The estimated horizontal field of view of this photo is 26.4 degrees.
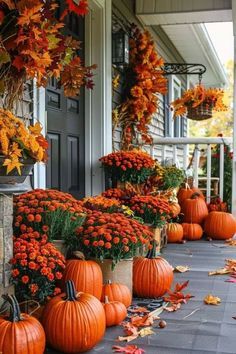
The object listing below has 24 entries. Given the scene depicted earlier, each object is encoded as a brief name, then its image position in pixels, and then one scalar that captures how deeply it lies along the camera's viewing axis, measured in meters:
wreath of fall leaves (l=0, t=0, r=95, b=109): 2.24
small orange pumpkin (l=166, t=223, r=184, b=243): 4.99
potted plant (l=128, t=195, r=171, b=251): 3.84
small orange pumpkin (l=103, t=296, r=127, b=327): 2.48
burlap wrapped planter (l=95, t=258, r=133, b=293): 2.82
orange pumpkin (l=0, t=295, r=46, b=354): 1.95
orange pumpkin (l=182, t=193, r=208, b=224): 5.32
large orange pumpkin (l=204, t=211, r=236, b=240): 5.15
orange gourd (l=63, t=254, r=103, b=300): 2.52
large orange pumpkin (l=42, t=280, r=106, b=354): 2.19
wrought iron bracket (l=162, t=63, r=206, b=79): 6.71
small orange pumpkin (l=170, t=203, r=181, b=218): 4.82
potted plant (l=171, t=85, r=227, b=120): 6.10
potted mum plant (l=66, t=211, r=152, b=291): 2.70
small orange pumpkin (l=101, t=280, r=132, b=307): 2.67
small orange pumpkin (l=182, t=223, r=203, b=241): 5.19
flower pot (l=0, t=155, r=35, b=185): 2.06
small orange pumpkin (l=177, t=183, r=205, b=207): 5.59
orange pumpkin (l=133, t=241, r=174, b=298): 3.00
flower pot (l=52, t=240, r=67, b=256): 2.65
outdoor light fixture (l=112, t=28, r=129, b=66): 4.94
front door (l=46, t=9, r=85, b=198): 3.88
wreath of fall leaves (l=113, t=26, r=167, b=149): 5.29
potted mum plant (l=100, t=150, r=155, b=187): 4.35
